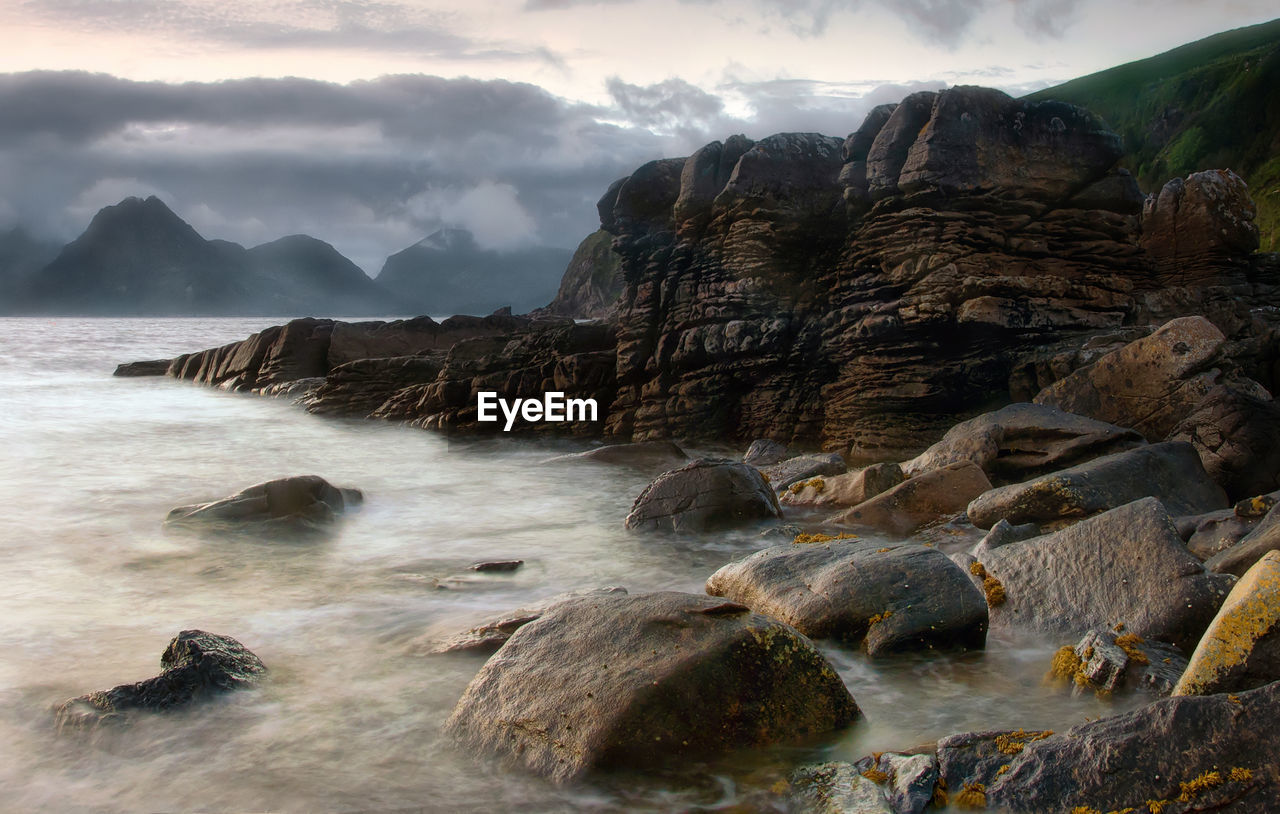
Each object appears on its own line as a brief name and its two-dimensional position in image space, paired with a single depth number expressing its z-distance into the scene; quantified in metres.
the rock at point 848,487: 11.20
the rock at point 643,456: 15.78
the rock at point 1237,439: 9.39
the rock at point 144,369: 45.19
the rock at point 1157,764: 3.49
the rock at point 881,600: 6.18
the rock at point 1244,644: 4.34
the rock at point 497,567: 9.36
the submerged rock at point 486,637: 6.66
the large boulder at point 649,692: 4.69
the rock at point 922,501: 10.17
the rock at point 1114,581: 5.77
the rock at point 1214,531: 6.91
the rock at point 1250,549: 5.98
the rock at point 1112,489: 8.53
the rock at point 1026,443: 10.70
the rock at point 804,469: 12.70
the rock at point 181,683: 5.51
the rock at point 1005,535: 7.76
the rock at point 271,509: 10.96
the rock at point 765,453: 15.73
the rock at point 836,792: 4.12
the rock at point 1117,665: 5.17
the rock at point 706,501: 10.70
